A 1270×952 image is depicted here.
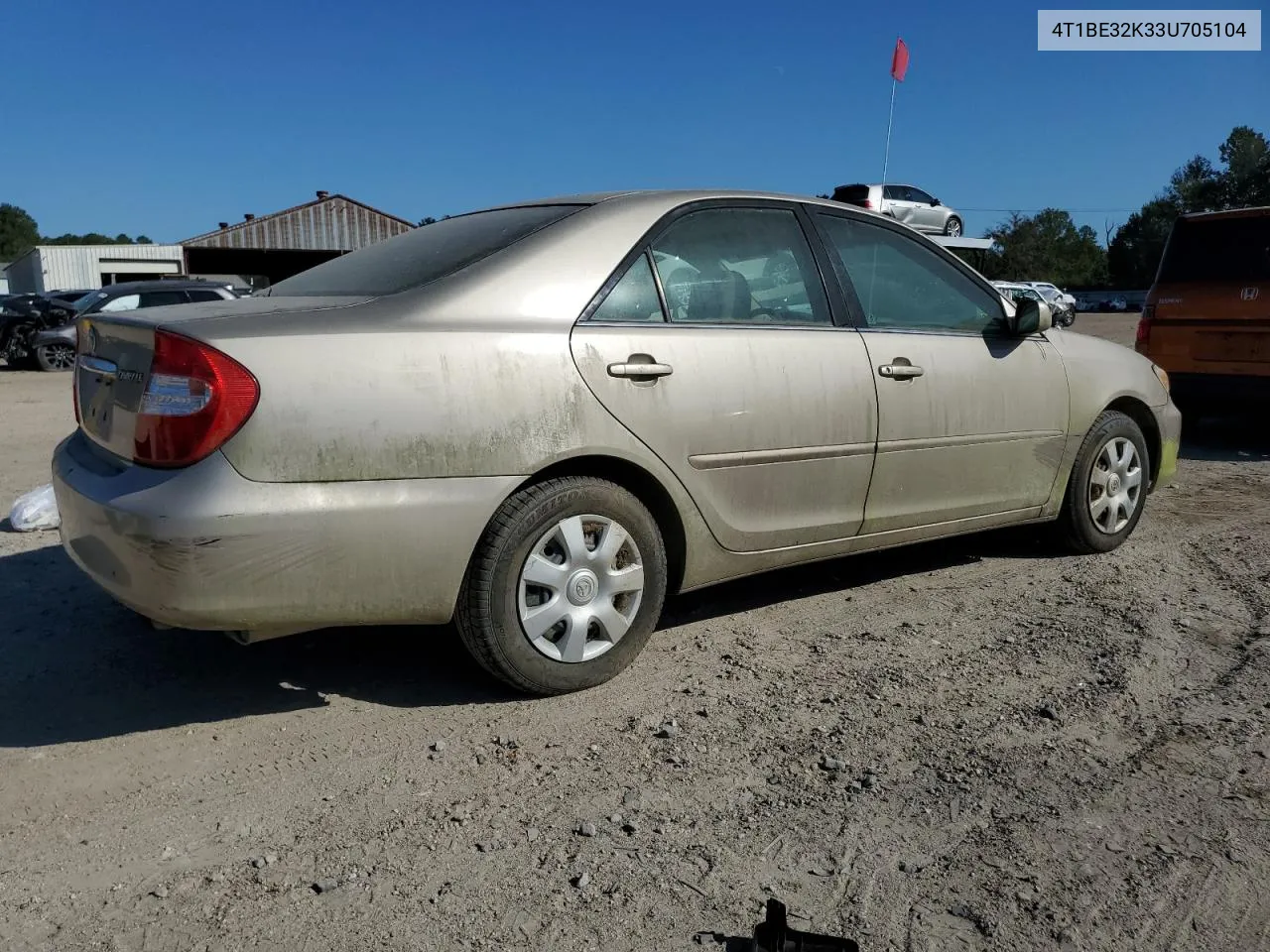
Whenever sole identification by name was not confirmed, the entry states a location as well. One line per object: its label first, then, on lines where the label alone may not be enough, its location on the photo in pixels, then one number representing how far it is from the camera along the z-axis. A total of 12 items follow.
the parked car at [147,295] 14.45
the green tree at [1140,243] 85.25
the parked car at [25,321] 18.28
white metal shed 52.00
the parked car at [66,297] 19.45
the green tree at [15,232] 122.25
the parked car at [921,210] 22.84
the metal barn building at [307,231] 39.41
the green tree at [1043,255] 83.44
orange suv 7.82
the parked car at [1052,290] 36.73
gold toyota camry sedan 2.73
